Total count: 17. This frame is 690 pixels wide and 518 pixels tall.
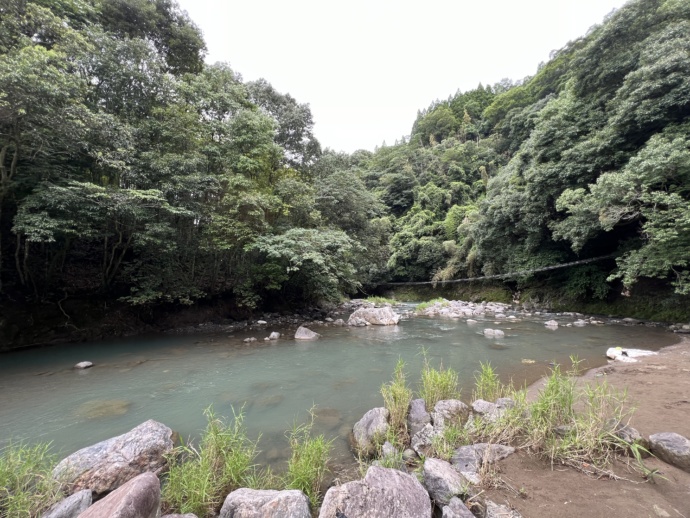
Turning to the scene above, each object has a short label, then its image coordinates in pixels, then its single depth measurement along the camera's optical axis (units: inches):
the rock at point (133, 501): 68.9
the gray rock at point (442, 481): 80.3
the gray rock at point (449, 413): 122.2
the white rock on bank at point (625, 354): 220.7
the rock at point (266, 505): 77.4
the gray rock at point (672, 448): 85.9
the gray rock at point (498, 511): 72.2
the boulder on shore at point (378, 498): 73.8
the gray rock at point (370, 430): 116.3
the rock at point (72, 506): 77.6
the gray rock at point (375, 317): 446.9
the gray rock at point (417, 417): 126.7
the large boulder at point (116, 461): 95.1
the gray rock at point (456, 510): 72.5
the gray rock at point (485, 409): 116.3
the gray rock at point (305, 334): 343.9
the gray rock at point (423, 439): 109.5
